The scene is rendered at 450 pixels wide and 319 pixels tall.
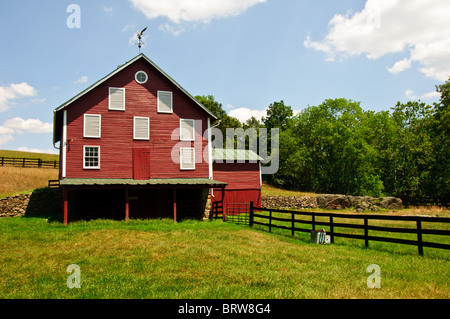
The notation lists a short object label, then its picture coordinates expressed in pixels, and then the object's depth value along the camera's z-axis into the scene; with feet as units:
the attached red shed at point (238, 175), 104.88
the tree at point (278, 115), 227.81
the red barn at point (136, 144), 70.13
